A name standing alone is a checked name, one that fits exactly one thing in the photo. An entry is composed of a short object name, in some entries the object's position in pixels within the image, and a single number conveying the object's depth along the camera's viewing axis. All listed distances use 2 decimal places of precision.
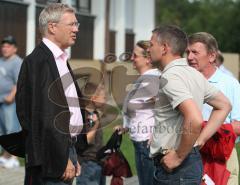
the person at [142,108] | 12.12
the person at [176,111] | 8.49
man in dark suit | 9.09
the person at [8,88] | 20.34
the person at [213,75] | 10.88
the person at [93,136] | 12.72
